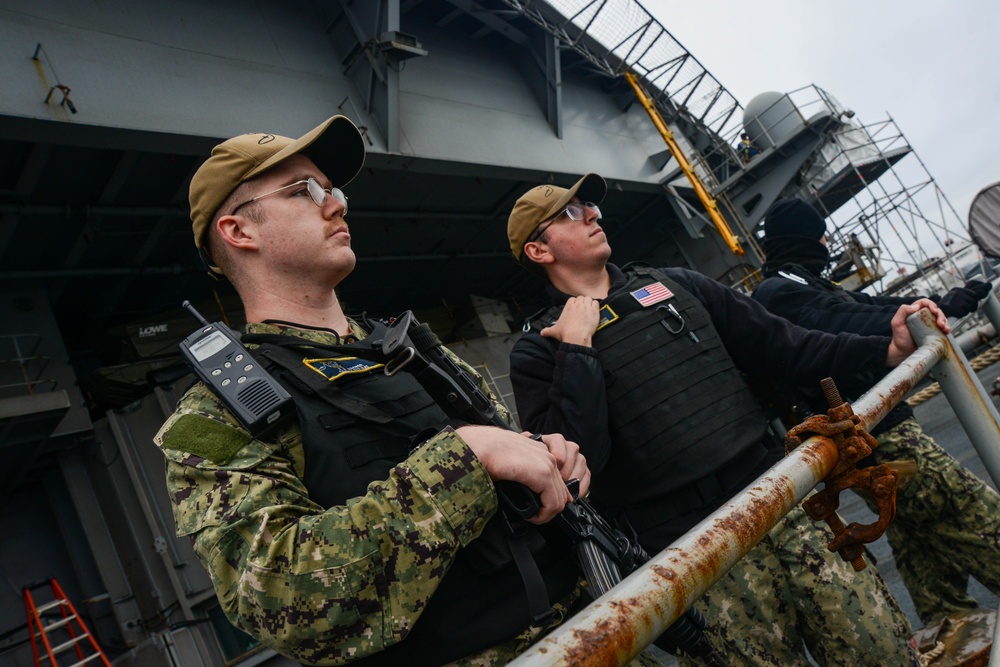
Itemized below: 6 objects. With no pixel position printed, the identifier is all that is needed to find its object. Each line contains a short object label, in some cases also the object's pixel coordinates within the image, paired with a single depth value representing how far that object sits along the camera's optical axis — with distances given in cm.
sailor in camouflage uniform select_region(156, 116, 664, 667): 95
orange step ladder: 530
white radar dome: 1242
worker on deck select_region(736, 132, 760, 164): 1295
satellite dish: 382
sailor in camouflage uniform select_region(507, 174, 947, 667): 188
